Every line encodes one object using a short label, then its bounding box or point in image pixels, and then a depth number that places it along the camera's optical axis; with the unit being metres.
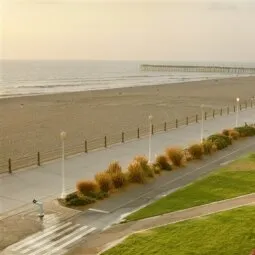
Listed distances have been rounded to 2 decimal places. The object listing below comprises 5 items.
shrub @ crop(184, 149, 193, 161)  20.66
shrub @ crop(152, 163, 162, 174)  18.20
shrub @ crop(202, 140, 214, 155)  21.92
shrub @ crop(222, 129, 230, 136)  26.42
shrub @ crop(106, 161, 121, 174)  16.72
